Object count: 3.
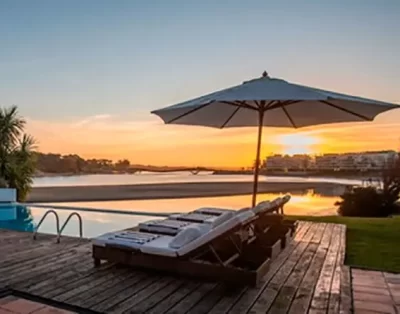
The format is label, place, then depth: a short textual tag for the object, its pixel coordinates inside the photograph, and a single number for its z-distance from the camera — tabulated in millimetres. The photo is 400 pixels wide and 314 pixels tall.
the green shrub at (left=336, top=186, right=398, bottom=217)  14301
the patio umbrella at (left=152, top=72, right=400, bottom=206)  4027
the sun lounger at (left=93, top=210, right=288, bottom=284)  3432
